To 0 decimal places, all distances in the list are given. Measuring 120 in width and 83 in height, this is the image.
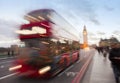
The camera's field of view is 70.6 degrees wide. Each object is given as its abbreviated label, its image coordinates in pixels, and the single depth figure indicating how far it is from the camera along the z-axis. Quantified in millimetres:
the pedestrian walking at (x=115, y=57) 3332
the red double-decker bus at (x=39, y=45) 4424
